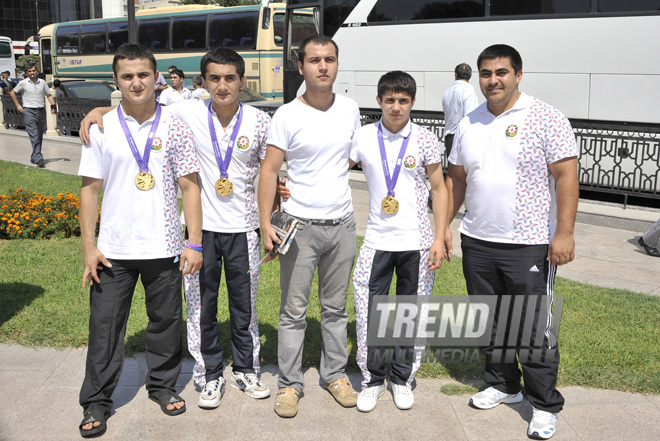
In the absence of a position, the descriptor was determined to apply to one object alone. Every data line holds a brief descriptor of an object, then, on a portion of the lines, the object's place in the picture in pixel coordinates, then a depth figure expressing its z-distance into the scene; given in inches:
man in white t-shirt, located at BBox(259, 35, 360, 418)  147.8
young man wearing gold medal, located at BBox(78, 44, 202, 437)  143.1
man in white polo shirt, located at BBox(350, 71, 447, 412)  151.3
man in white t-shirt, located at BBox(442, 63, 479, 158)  365.4
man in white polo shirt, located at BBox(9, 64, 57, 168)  537.0
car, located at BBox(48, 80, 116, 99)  825.5
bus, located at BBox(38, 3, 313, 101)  855.1
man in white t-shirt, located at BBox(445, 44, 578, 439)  142.2
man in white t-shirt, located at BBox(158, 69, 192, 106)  483.8
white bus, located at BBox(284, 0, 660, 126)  399.9
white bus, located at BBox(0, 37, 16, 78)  1606.8
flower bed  322.3
